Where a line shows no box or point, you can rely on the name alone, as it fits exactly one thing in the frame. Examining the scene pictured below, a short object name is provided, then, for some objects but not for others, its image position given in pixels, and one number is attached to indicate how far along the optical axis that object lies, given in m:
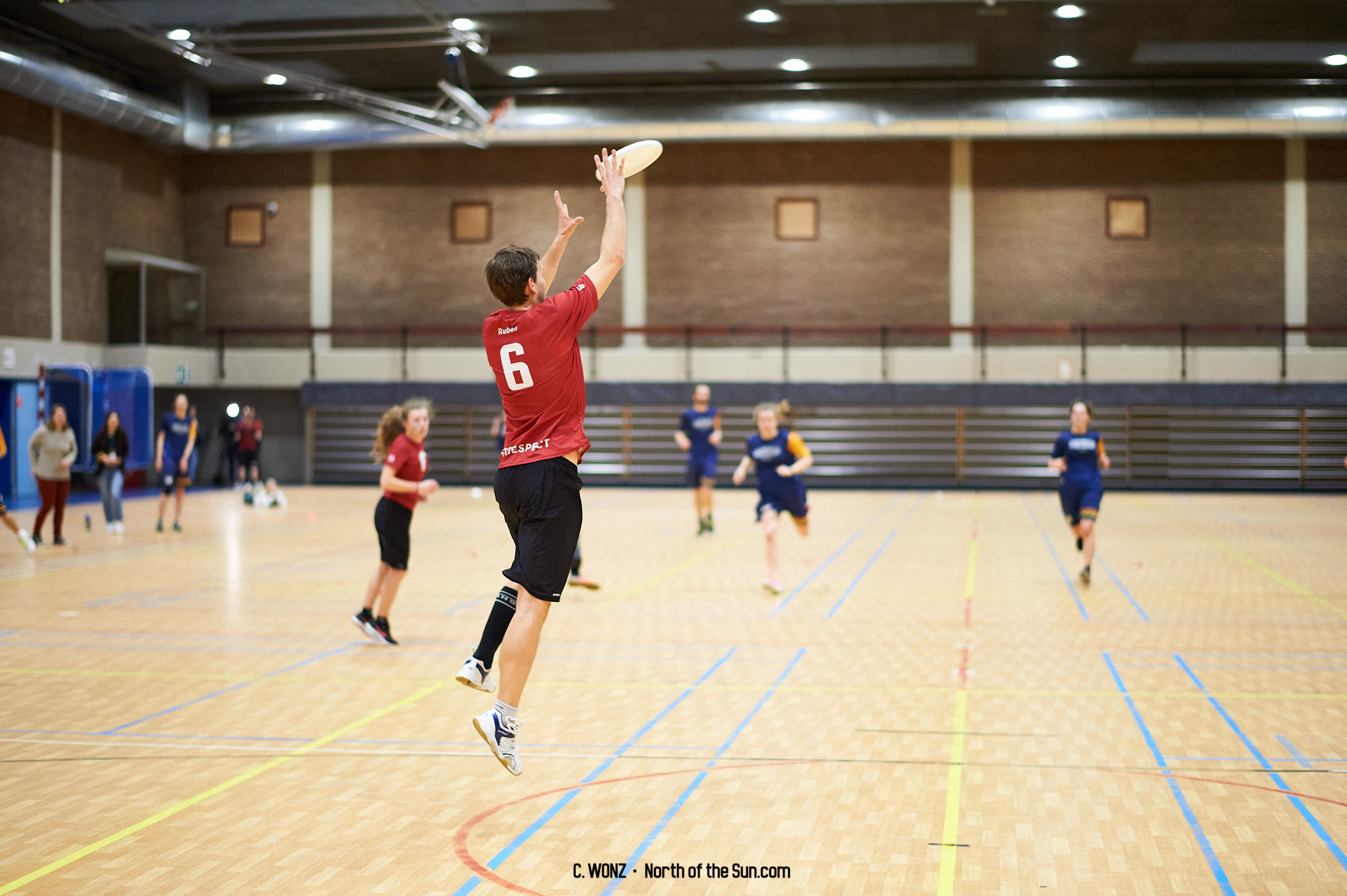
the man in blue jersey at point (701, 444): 19.09
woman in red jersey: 9.27
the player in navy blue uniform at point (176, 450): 18.77
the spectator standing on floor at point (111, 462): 17.50
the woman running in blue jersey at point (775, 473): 12.47
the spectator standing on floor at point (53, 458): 15.80
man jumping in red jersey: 4.80
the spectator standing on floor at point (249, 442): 26.30
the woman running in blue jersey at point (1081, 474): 12.97
